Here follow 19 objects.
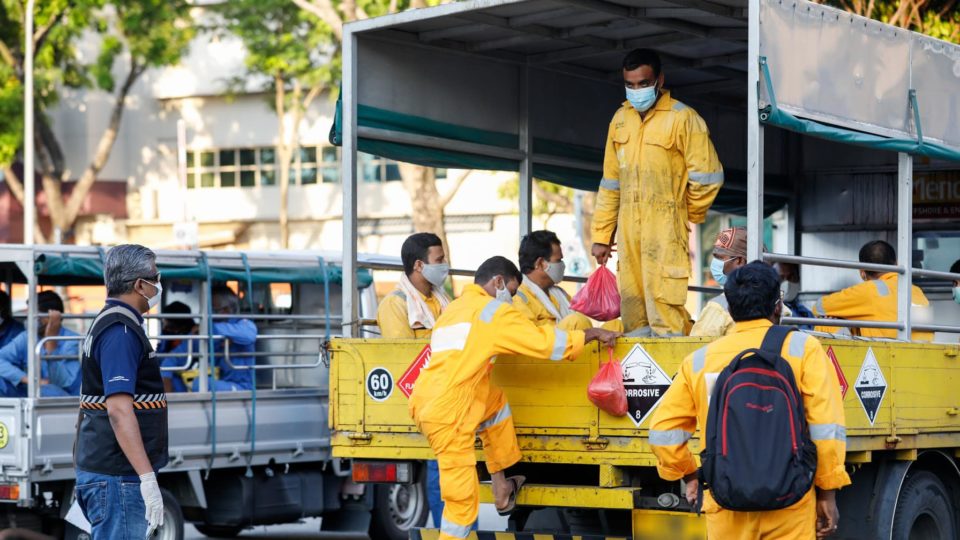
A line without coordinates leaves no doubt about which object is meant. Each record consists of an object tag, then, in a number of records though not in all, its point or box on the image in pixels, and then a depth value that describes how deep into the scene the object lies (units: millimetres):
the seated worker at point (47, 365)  10297
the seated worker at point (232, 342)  11250
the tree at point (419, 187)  19938
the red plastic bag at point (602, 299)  8000
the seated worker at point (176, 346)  11258
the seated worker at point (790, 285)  9609
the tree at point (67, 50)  28531
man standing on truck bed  7742
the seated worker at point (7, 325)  10555
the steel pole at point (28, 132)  27500
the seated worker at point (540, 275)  8211
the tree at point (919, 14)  15430
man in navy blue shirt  6027
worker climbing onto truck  6996
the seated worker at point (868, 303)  8898
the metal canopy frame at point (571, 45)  7977
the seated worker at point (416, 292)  8391
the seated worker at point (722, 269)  7117
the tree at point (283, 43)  29578
